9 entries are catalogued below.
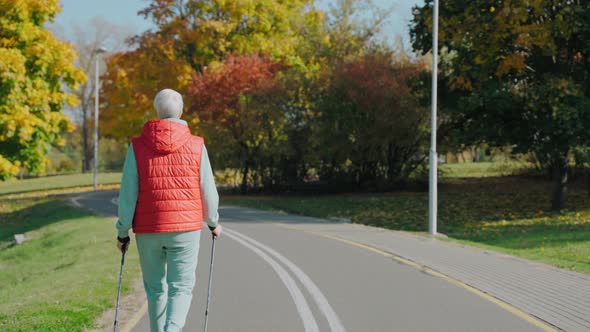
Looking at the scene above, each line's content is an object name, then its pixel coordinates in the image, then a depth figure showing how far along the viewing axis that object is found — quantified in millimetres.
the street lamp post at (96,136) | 39172
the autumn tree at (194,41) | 35312
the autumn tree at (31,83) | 20375
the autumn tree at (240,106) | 29875
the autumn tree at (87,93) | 64312
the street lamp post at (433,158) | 16156
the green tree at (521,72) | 21062
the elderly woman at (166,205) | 5129
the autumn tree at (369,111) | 28266
